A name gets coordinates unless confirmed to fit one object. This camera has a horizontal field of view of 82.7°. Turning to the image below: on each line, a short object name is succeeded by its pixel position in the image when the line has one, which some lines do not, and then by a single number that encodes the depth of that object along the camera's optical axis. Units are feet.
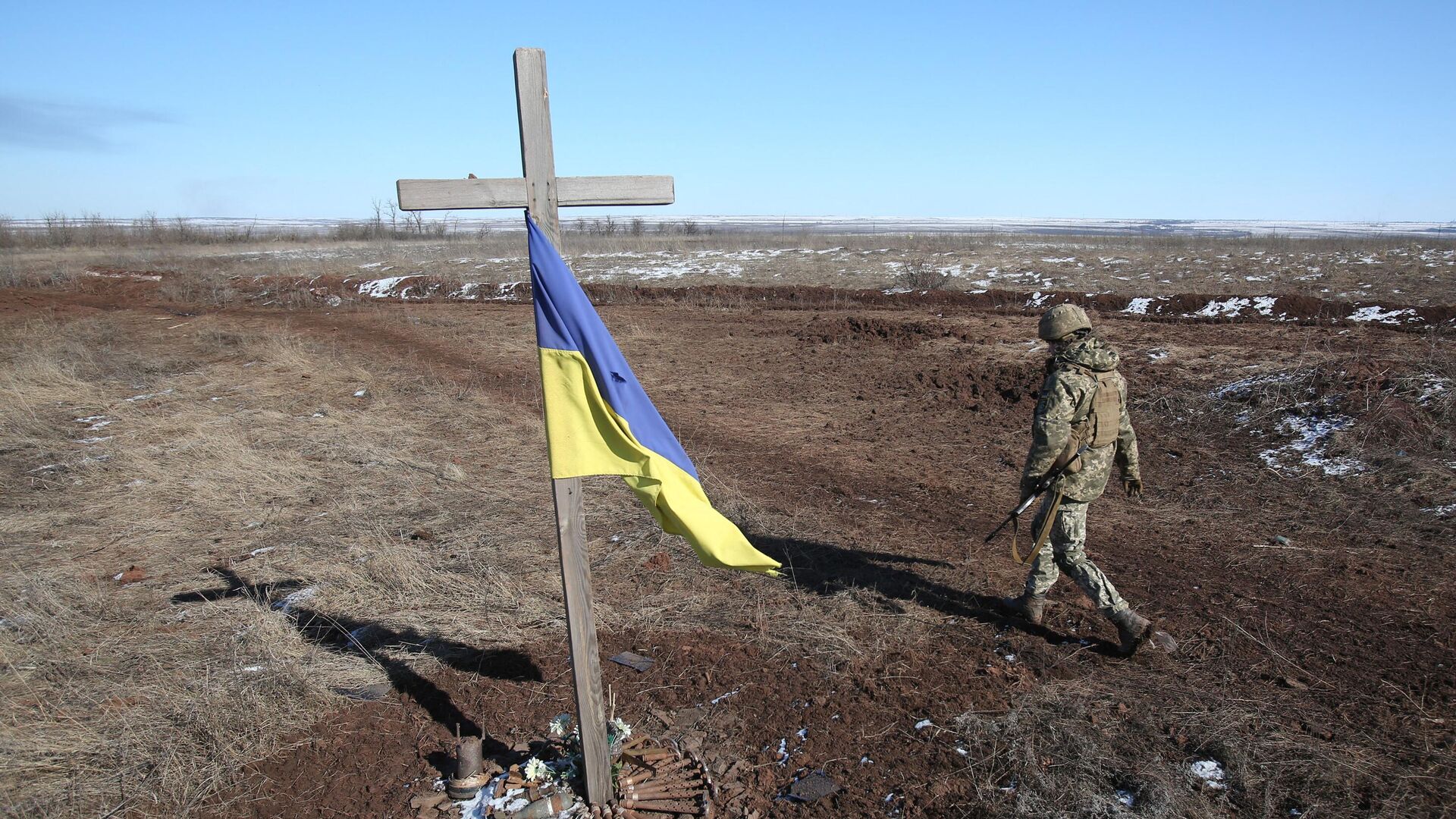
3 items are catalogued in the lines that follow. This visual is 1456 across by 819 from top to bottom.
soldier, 13.66
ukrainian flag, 9.48
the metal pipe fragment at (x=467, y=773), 11.03
